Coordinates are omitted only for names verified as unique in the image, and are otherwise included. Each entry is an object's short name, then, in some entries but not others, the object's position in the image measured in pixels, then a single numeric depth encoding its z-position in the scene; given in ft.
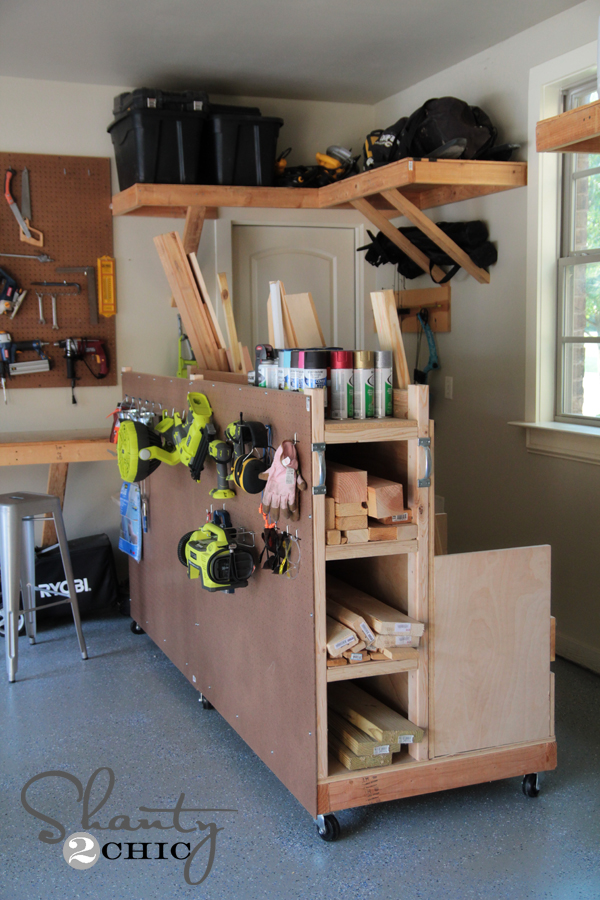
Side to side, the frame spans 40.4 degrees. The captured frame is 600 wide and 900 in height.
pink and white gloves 6.89
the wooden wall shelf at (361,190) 11.11
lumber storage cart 7.04
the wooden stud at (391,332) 7.55
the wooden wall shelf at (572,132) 6.34
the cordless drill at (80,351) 14.46
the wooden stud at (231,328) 10.26
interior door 15.39
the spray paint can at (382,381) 7.39
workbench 12.64
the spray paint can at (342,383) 7.23
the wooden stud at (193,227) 13.64
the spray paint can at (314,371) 7.06
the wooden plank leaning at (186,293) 10.61
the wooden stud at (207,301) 10.58
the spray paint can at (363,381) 7.29
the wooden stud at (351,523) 7.02
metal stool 11.05
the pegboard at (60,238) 14.21
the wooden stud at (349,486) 6.98
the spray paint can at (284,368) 7.52
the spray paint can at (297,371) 7.23
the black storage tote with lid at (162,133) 12.97
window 11.05
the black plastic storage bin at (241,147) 13.44
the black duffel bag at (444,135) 11.37
